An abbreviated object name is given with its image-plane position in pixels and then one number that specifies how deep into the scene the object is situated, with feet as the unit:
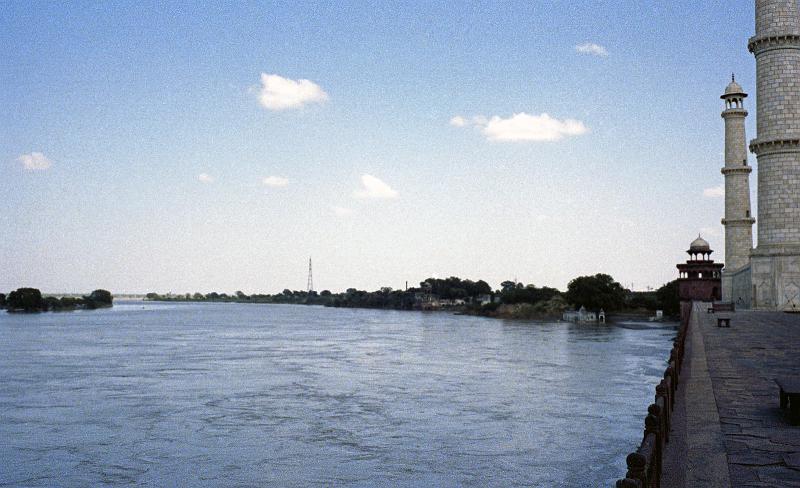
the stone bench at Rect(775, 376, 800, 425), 33.47
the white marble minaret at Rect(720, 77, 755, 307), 195.11
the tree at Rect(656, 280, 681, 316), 325.87
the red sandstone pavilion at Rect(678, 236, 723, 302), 264.52
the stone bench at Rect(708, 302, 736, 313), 151.74
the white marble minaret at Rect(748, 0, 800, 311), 131.75
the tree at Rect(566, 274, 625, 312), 354.33
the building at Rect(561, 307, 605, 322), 341.82
